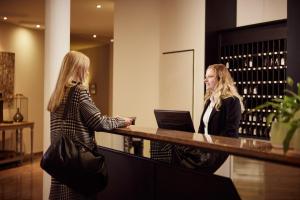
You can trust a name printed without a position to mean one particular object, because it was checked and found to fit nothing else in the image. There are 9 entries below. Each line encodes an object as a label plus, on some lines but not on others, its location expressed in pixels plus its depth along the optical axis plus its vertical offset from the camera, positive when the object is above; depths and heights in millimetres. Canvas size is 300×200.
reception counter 1690 -456
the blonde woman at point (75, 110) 2330 -91
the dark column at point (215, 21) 5086 +1010
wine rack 4582 +278
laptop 2598 -167
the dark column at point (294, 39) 4066 +611
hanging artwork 7988 +400
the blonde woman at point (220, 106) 2959 -72
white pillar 4168 +553
